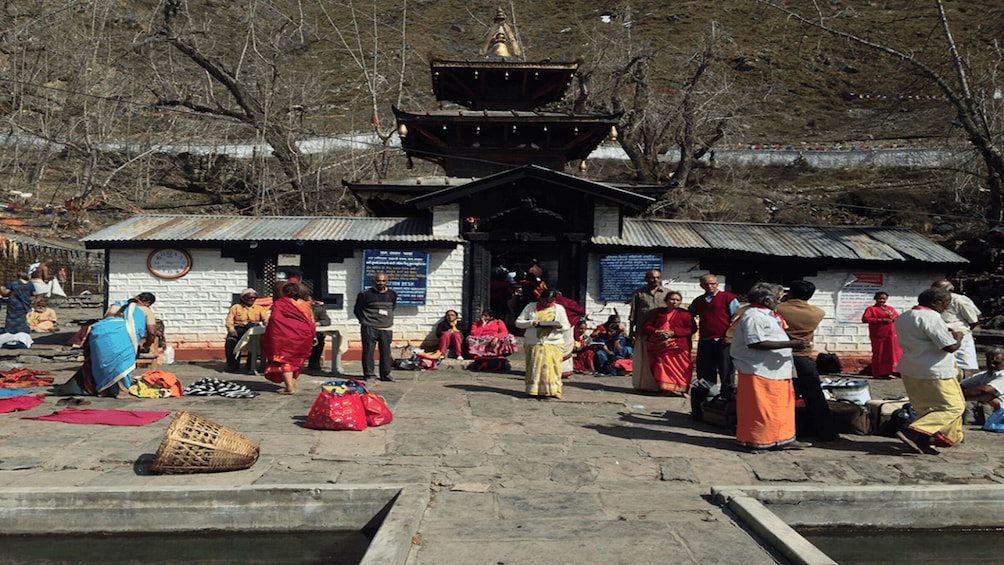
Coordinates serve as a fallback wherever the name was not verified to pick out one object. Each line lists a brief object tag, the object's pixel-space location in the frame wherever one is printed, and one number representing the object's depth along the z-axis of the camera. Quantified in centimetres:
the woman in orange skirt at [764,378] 670
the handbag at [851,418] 753
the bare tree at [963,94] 1682
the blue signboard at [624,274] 1358
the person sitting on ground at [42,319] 1503
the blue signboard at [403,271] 1344
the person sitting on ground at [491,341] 1262
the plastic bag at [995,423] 800
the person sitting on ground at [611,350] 1230
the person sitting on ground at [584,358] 1241
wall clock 1337
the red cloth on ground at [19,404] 818
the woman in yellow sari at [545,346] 939
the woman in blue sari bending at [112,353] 885
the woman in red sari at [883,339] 1273
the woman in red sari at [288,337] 918
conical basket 579
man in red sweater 930
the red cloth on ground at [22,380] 956
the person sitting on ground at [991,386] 830
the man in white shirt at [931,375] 671
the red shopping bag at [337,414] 743
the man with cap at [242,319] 1182
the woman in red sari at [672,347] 987
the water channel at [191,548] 495
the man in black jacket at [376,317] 1048
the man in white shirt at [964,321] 903
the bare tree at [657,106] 2765
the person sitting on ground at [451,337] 1300
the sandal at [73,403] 856
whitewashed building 1338
